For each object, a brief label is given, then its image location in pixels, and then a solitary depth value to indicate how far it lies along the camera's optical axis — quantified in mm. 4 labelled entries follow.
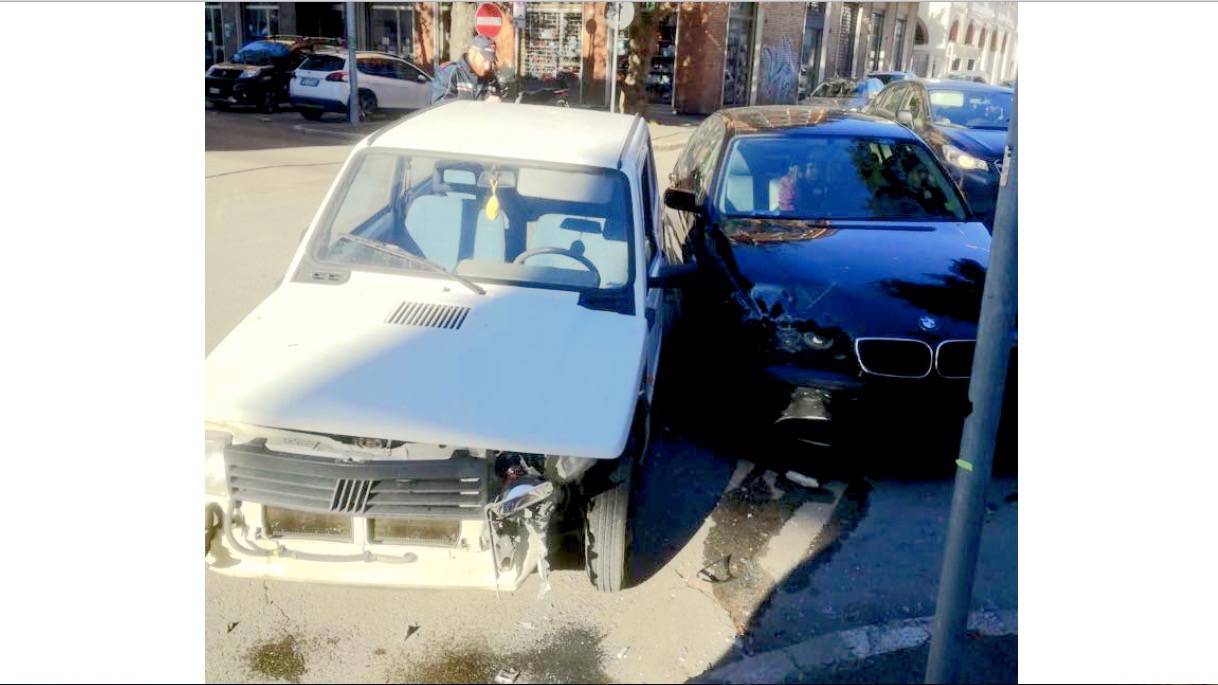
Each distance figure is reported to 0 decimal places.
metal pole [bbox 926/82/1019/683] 1743
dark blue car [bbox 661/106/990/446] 3480
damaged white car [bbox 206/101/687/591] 2207
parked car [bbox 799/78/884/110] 14141
